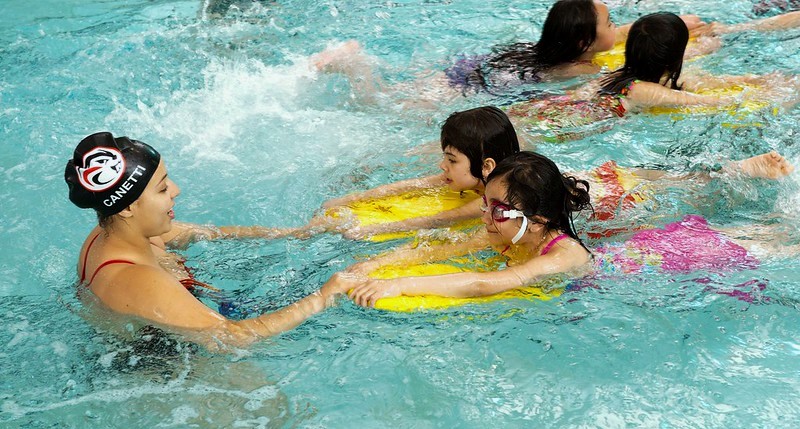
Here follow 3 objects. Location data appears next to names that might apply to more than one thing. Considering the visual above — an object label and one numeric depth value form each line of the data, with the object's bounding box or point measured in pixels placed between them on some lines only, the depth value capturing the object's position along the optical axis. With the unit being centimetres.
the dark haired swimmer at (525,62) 621
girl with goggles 382
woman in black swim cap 330
